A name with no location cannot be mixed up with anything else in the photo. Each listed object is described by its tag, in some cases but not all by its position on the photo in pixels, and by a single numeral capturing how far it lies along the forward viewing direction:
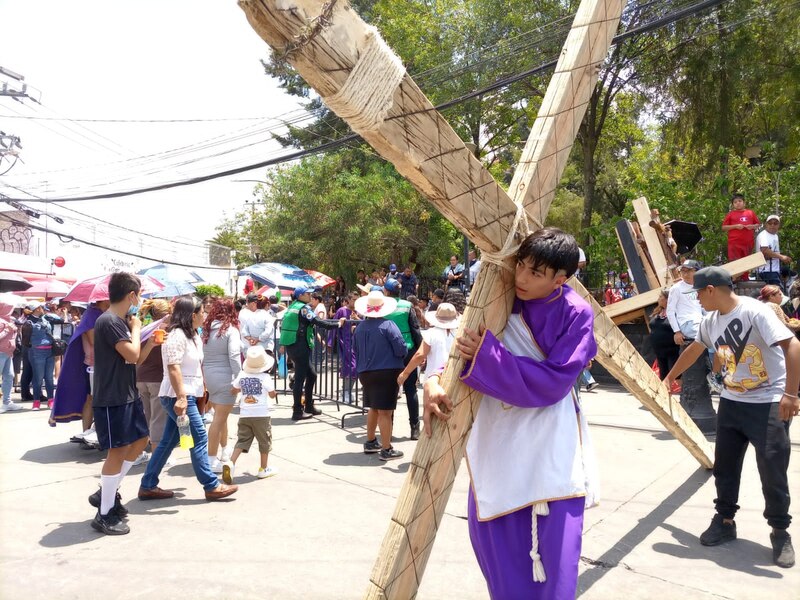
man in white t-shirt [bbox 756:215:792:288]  10.44
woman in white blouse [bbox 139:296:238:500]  4.97
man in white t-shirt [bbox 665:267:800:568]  3.83
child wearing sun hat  5.68
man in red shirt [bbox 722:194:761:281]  11.06
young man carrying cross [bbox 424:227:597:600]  2.13
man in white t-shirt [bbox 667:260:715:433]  6.93
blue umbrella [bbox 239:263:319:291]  16.72
